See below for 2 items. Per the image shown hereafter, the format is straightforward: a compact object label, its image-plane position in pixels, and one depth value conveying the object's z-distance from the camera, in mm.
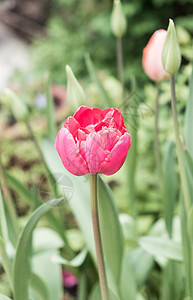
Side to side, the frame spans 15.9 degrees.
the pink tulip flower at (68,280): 1125
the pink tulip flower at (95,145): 584
